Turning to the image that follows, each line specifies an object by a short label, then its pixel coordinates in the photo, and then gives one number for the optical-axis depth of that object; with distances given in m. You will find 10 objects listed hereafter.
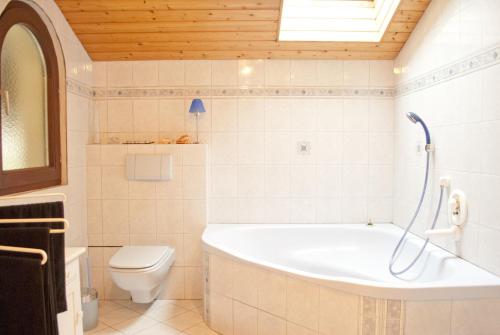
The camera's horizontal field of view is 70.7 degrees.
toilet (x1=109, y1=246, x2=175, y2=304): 2.45
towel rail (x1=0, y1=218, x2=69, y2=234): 1.24
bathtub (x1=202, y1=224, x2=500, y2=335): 1.75
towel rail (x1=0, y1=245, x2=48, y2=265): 1.09
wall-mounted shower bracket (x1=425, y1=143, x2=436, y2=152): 2.45
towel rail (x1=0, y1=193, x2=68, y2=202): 1.91
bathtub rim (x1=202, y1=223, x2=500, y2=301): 1.72
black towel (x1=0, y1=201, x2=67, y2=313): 1.38
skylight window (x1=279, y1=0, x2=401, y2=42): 2.84
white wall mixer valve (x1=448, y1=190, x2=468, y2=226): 2.09
